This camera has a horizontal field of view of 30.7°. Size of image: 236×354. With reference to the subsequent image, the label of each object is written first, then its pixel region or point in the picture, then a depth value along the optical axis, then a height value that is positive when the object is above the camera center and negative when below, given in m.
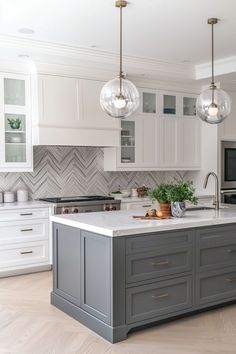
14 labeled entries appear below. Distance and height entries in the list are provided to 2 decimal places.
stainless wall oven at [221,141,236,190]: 6.89 +0.07
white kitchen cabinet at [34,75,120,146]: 5.24 +0.68
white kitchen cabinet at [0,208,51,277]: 4.93 -0.84
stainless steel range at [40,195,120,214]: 5.24 -0.44
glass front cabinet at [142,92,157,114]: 6.26 +0.98
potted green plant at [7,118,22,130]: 5.23 +0.57
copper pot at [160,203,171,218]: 3.78 -0.35
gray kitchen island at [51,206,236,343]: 3.19 -0.79
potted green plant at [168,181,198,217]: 3.70 -0.24
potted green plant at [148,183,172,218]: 3.78 -0.26
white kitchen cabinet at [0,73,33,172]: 5.15 +0.56
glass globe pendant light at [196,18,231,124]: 3.98 +0.60
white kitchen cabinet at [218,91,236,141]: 6.84 +0.70
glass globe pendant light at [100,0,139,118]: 3.62 +0.61
